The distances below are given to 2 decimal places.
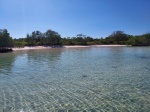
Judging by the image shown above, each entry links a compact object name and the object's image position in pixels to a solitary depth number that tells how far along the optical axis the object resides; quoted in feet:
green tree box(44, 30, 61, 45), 188.03
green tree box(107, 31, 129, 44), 231.48
